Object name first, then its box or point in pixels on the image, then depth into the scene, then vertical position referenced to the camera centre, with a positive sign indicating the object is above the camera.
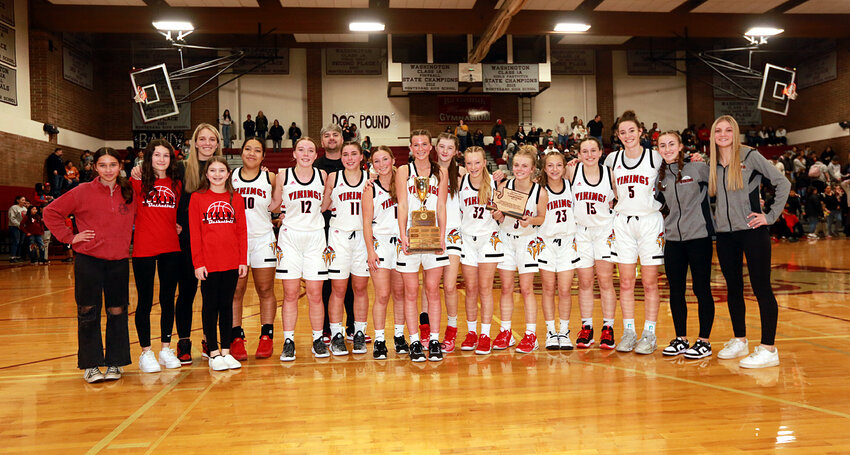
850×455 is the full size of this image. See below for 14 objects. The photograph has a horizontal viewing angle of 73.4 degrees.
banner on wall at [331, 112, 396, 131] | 25.42 +4.46
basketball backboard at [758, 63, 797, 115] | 21.77 +4.79
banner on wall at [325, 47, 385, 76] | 25.38 +7.04
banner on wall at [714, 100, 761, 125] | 26.64 +4.65
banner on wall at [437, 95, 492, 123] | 25.83 +4.91
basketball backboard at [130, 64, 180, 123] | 17.64 +4.82
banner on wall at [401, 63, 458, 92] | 23.09 +5.69
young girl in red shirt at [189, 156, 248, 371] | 4.32 -0.19
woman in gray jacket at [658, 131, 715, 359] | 4.52 -0.18
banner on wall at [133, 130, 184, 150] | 24.02 +3.71
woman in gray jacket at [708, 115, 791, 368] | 4.29 -0.06
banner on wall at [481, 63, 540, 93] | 23.25 +5.63
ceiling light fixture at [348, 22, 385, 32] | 18.89 +6.40
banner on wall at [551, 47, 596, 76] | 26.19 +6.99
